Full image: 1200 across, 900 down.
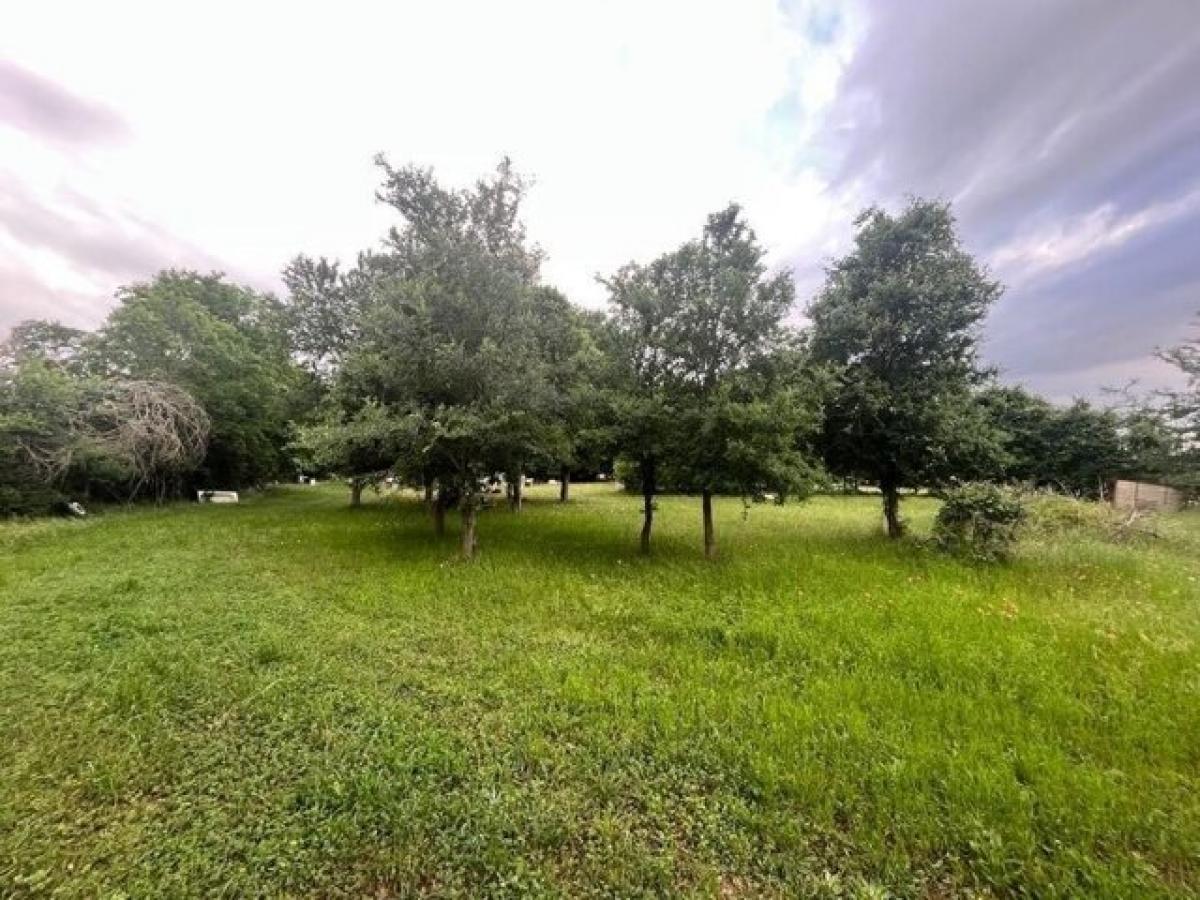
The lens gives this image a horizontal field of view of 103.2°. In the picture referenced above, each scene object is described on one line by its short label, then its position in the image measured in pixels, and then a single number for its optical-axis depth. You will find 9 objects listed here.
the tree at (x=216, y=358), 18.47
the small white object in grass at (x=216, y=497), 21.62
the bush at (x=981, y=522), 9.45
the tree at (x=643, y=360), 9.58
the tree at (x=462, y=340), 9.23
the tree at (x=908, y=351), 11.31
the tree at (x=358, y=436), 8.74
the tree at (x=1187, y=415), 12.46
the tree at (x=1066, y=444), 25.50
